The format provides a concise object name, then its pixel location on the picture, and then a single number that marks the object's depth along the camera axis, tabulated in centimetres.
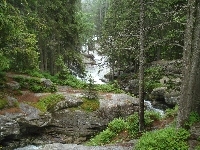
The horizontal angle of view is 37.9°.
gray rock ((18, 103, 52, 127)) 1981
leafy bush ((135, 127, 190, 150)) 1216
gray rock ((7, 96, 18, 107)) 2070
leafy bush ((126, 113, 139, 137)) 1657
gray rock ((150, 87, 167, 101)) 3025
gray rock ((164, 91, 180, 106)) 2792
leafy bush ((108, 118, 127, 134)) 1739
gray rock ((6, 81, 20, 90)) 2329
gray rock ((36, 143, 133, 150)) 1404
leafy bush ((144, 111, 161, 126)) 1713
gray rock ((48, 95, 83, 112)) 2217
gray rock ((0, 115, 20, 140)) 1831
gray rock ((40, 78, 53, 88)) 2593
